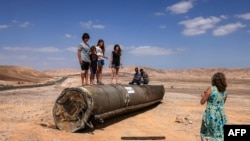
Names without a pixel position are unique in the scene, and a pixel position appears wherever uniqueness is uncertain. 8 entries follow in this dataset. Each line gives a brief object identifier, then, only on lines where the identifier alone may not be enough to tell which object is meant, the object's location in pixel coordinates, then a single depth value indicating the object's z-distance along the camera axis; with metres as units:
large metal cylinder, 10.22
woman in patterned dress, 6.69
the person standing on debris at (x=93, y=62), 12.87
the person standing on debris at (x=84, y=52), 12.24
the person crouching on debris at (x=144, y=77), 19.34
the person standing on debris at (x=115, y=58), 14.87
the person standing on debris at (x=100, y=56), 13.53
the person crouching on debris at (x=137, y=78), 18.20
